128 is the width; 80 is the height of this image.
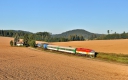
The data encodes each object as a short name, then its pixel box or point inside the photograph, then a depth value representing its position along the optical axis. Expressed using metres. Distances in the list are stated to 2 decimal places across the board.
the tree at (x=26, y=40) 81.86
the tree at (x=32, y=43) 74.07
